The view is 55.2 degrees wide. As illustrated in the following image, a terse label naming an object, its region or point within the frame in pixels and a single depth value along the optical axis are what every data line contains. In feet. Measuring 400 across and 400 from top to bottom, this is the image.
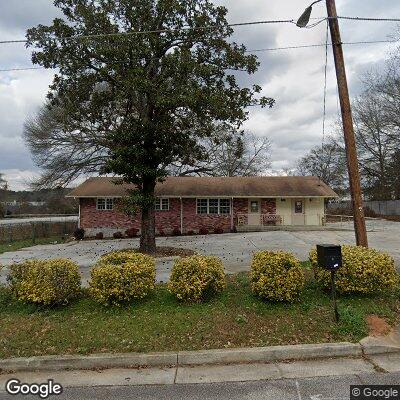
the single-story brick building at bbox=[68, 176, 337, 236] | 86.28
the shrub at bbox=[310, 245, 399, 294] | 21.86
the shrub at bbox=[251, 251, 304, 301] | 21.30
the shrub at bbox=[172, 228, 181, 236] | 84.94
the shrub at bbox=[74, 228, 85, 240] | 81.20
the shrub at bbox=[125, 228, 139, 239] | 83.16
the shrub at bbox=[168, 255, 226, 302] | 21.81
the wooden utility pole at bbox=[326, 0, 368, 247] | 26.81
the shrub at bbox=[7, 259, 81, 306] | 21.84
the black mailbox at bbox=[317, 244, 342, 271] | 19.62
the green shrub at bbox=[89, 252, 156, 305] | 21.49
